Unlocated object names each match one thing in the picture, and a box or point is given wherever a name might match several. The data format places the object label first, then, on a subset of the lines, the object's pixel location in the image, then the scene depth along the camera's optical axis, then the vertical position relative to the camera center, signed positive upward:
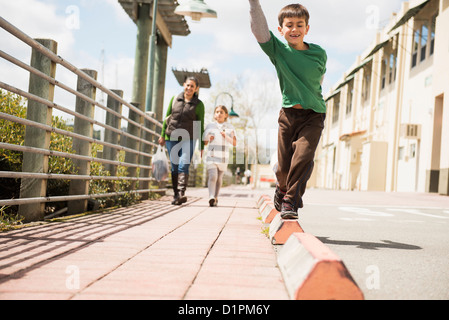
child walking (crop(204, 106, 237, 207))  8.05 +0.42
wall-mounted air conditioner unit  22.71 +2.51
